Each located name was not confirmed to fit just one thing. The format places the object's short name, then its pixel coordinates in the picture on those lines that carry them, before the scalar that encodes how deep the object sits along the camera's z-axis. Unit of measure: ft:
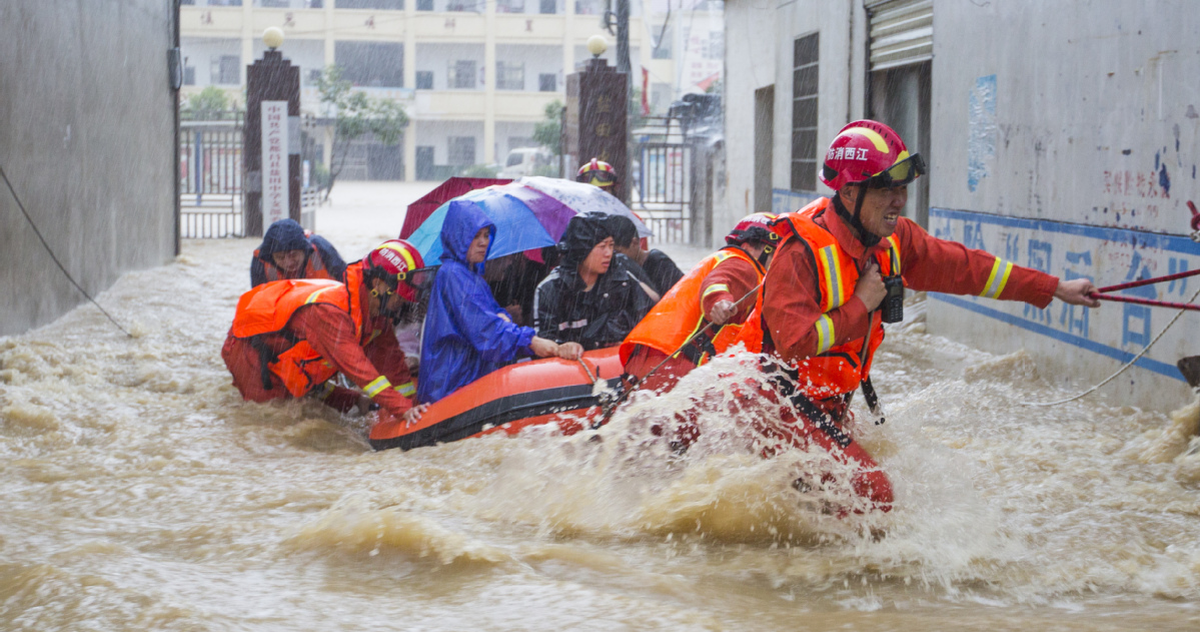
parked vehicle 119.62
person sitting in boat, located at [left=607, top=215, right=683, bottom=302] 23.03
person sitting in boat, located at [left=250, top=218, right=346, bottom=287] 24.90
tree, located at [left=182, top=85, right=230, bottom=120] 120.26
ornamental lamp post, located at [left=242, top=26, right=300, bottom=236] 58.44
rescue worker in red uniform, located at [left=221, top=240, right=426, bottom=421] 19.92
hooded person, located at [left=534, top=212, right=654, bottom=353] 20.27
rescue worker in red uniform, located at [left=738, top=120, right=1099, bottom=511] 12.50
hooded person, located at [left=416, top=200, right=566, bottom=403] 19.94
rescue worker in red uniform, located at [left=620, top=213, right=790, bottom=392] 16.44
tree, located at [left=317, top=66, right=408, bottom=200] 128.47
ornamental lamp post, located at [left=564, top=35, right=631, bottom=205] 51.34
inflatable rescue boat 18.88
